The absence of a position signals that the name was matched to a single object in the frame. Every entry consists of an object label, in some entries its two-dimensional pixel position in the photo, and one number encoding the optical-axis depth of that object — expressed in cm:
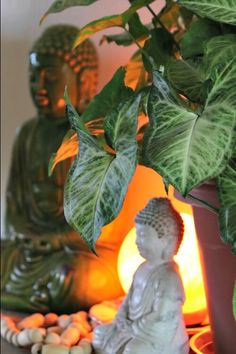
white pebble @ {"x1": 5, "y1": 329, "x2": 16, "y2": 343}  112
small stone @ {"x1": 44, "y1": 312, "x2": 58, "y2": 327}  116
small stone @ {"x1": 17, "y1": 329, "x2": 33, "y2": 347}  110
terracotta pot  99
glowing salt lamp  112
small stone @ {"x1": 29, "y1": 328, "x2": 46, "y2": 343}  109
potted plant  87
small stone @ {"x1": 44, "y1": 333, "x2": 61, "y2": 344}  108
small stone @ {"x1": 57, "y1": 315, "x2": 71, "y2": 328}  115
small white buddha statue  101
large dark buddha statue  119
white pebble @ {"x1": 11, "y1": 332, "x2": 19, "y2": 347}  111
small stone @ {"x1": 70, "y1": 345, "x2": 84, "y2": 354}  106
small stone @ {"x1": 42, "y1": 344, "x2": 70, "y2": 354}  105
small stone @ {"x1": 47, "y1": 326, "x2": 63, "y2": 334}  112
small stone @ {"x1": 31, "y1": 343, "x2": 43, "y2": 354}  107
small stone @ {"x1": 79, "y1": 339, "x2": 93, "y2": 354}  106
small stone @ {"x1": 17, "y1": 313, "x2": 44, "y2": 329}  115
